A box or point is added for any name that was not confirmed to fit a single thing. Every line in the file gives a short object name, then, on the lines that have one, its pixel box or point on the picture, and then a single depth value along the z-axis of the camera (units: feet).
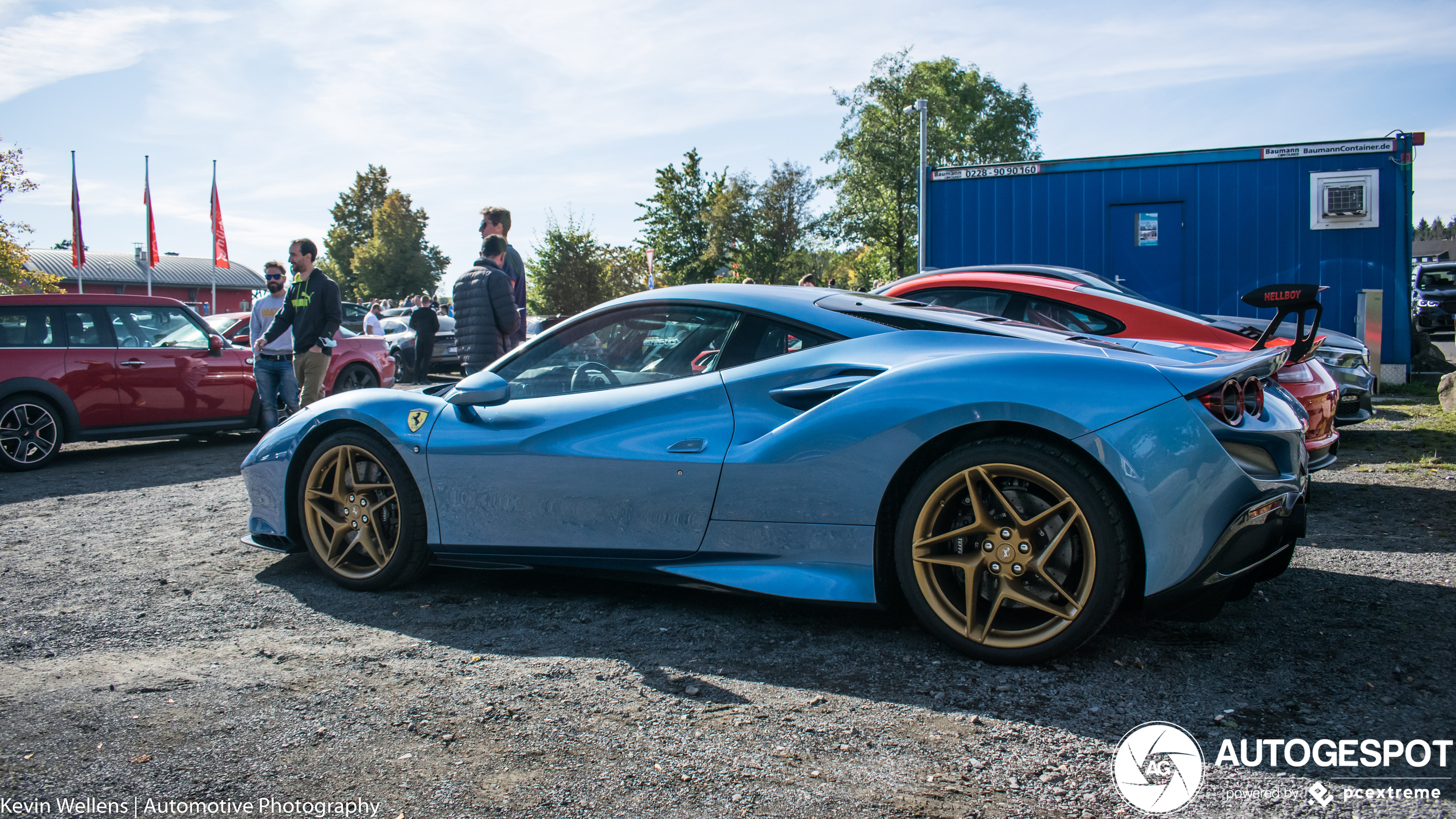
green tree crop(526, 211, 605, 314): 104.78
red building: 224.57
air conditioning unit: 38.68
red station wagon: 26.48
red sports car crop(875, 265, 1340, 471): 19.13
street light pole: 42.27
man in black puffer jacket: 20.29
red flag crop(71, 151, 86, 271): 94.53
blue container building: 38.96
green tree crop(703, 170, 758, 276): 159.53
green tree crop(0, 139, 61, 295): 60.03
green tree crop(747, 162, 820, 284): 157.69
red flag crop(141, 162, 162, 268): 114.83
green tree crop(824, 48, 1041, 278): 152.15
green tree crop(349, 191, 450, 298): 190.08
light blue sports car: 8.66
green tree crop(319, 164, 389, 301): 222.89
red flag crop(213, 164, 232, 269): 117.91
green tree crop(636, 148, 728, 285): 172.45
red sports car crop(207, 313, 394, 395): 36.52
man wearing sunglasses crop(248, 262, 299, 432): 26.18
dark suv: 76.13
